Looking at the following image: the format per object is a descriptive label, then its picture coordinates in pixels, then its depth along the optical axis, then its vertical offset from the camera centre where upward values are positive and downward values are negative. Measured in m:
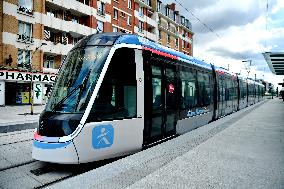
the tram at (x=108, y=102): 5.56 -0.19
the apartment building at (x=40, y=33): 25.19 +6.21
